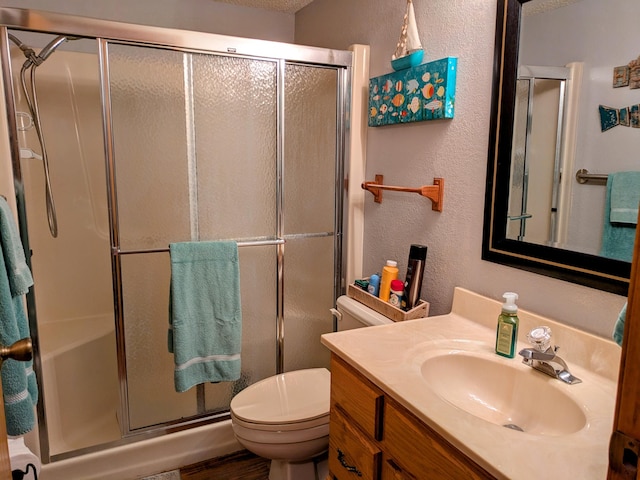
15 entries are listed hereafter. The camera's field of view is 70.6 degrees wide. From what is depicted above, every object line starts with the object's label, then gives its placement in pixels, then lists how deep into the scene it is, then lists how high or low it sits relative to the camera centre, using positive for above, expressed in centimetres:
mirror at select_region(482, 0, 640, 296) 109 +10
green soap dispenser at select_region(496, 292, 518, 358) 121 -41
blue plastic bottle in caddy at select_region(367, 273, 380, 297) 183 -45
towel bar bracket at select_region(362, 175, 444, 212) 164 -6
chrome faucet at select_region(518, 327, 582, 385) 110 -45
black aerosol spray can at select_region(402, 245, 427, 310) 164 -36
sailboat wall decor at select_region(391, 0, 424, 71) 165 +48
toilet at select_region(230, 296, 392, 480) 165 -88
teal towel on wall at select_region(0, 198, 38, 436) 128 -43
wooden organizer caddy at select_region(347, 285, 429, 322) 161 -49
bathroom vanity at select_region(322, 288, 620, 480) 84 -50
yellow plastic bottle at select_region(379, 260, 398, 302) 174 -39
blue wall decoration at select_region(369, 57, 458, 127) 155 +30
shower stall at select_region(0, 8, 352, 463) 173 -7
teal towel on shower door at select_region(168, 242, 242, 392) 183 -57
